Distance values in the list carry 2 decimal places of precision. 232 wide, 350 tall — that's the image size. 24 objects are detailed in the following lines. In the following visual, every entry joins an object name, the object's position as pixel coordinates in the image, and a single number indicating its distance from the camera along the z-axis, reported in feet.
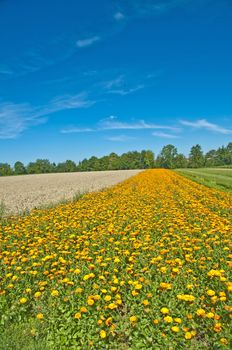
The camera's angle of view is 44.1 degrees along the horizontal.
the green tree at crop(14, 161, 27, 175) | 347.73
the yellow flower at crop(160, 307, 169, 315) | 10.77
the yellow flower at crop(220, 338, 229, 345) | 9.24
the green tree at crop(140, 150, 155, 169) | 372.17
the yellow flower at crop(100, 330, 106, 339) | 10.07
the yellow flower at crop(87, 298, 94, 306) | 11.47
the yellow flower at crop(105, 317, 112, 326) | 10.81
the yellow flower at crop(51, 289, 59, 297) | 12.68
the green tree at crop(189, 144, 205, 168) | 343.26
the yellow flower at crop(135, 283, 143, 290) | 12.50
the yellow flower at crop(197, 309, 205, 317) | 10.55
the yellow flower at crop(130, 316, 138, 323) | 10.54
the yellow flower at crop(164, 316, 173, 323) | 10.32
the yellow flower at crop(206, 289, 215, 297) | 11.72
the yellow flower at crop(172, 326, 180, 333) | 9.80
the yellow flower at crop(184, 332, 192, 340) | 9.55
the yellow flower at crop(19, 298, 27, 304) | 12.44
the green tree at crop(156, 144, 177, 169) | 359.33
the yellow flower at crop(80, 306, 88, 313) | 11.35
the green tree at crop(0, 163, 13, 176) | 328.99
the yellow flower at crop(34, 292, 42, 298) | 12.82
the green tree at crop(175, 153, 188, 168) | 348.59
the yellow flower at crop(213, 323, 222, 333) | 9.86
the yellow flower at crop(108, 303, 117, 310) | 11.35
